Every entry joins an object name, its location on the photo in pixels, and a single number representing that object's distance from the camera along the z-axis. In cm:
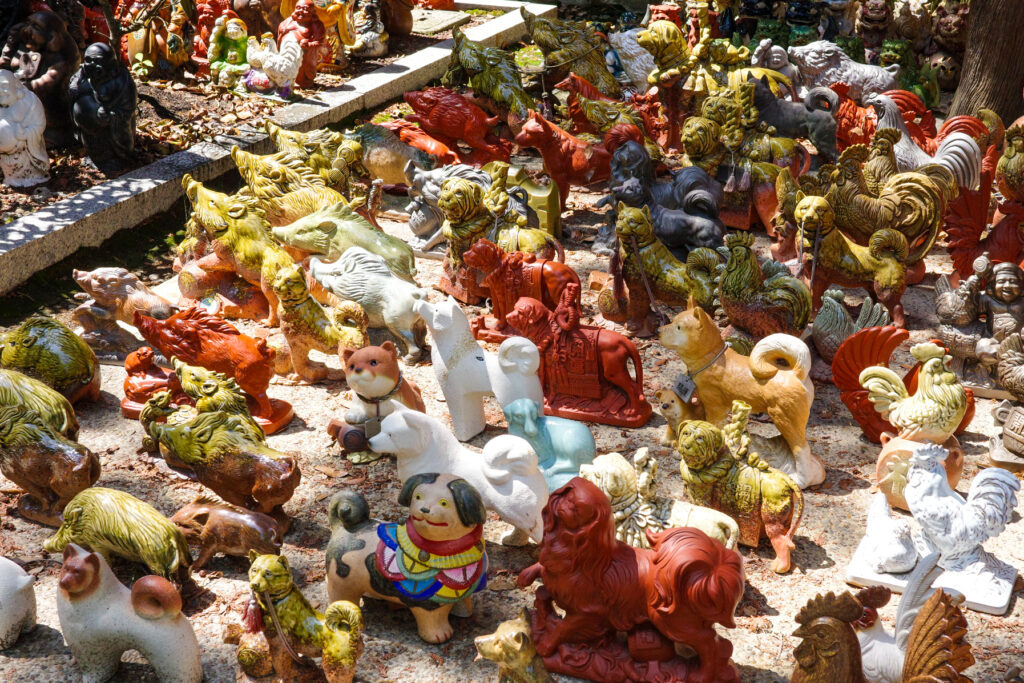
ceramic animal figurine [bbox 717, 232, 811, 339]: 598
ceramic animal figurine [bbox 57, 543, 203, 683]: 392
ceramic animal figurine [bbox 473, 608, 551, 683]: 371
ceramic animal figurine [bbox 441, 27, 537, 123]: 905
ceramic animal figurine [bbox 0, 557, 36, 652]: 425
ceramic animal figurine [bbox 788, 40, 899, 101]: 980
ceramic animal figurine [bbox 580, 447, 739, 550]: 450
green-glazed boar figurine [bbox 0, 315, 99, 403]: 571
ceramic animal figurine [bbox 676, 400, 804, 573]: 468
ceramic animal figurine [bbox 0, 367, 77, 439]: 516
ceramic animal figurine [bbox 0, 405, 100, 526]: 493
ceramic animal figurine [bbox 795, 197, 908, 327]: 654
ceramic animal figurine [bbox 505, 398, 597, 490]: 501
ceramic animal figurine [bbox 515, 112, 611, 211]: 811
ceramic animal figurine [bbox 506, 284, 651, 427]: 575
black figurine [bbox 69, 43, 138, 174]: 839
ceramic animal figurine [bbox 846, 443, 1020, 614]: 441
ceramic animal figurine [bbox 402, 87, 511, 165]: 878
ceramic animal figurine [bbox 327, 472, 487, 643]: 408
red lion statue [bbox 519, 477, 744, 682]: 381
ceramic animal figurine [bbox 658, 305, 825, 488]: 517
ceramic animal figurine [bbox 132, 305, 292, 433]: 561
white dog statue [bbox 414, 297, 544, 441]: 529
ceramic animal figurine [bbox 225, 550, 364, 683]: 382
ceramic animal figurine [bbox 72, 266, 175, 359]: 627
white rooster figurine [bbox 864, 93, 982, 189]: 786
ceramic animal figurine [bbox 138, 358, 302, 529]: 483
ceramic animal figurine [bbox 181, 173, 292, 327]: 657
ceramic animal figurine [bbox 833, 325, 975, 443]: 553
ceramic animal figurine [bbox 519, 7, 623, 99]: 1011
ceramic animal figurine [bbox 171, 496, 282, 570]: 461
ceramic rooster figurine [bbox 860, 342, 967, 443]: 501
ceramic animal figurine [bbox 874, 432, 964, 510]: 497
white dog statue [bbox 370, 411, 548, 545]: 455
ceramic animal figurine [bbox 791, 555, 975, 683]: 351
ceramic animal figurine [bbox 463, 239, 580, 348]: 623
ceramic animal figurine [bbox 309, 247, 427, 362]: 620
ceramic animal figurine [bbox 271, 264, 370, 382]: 597
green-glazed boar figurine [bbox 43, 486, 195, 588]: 443
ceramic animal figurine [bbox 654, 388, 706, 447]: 551
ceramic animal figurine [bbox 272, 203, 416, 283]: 686
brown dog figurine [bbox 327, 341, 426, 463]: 526
